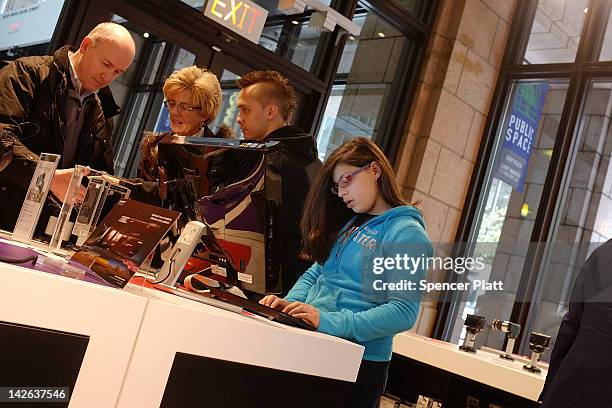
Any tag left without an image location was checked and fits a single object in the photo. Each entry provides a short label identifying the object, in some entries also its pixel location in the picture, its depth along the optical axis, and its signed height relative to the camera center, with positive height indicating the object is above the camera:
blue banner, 5.23 +1.55
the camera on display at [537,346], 2.41 -0.01
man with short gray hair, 2.14 +0.33
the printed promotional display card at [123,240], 1.06 -0.03
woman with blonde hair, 2.37 +0.48
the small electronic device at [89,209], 1.49 +0.00
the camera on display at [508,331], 2.71 +0.01
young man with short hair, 1.95 +0.41
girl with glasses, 1.51 +0.08
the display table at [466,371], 2.17 -0.16
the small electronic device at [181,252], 1.41 -0.03
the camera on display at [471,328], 2.63 -0.02
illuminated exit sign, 4.05 +1.41
